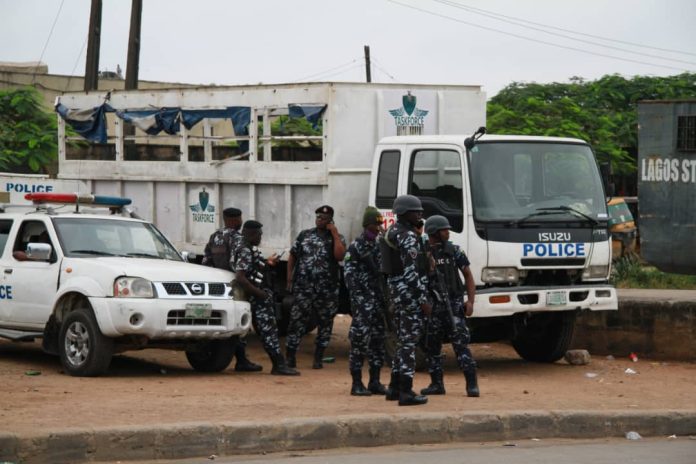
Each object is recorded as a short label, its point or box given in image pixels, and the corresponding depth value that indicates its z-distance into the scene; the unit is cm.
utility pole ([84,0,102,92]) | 3105
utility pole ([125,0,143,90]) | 2964
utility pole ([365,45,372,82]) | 4822
